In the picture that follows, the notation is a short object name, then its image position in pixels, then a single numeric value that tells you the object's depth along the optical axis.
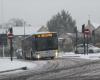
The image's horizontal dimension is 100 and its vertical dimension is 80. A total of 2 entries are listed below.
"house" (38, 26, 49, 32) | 139.50
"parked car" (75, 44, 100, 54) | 69.22
